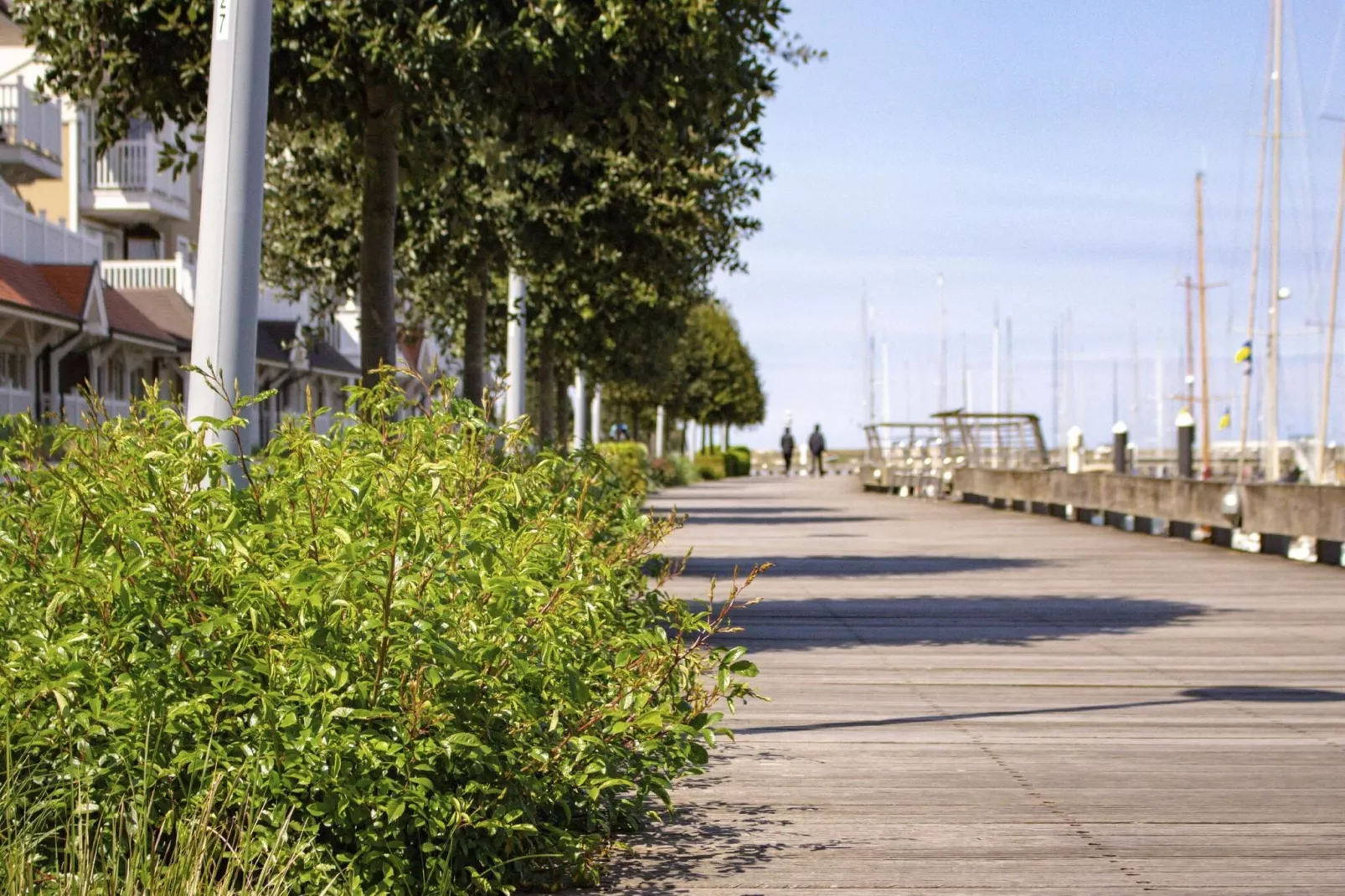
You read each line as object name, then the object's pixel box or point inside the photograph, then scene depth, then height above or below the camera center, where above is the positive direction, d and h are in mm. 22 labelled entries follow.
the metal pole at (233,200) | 7125 +1046
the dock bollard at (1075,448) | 34038 +273
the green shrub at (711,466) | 63625 -351
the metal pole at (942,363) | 70625 +4042
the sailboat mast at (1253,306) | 43375 +4710
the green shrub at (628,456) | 30422 +4
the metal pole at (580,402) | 38875 +1198
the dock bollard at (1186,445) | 24109 +260
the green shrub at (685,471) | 53094 -434
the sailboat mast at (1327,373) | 39875 +2228
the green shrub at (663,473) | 43500 -439
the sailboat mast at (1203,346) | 59469 +4339
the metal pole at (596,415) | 45156 +1067
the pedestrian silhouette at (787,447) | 76200 +482
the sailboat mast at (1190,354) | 73438 +4605
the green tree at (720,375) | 80438 +4012
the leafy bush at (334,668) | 4336 -563
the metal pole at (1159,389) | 89875 +3870
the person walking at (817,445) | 69250 +511
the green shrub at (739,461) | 74194 -141
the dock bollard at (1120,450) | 27859 +207
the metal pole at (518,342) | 21953 +1450
